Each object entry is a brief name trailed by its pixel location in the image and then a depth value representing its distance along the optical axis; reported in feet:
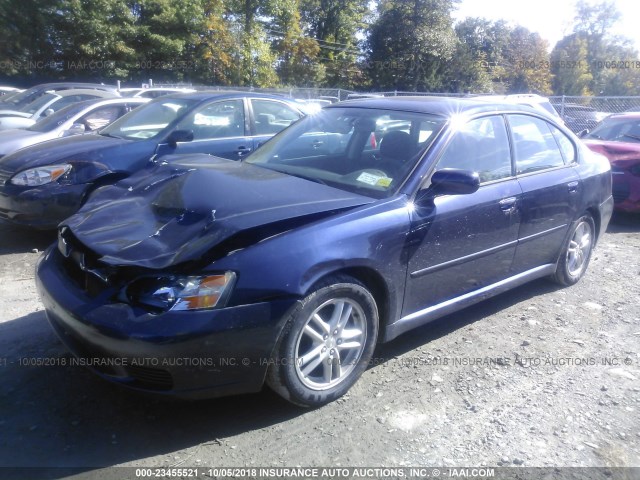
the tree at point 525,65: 146.00
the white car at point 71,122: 22.82
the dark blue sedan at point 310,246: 8.51
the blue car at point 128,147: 17.58
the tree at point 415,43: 105.19
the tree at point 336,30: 128.67
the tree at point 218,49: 97.04
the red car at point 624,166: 24.48
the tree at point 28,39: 83.07
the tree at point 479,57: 109.70
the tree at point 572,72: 165.68
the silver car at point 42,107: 37.56
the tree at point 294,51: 113.39
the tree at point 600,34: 191.31
